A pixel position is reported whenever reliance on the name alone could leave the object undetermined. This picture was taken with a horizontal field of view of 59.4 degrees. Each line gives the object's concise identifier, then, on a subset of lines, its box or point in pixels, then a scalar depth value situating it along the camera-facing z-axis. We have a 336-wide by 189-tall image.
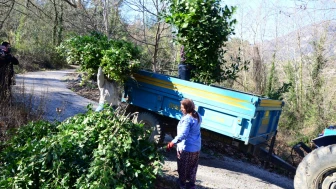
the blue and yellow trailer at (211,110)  5.17
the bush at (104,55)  5.66
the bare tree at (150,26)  11.06
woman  4.13
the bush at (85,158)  3.19
